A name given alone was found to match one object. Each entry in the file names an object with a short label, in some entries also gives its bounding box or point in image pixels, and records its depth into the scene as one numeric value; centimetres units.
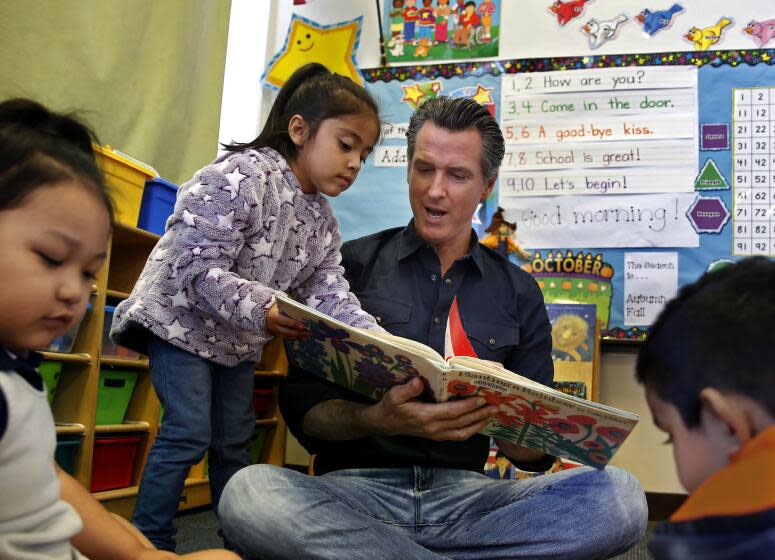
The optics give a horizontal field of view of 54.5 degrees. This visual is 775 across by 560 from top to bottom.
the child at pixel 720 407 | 53
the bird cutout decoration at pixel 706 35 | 266
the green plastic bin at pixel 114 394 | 202
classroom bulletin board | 259
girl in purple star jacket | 130
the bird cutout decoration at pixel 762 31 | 262
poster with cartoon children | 288
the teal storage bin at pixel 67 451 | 182
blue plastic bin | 212
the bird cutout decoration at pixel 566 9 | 279
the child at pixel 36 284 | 61
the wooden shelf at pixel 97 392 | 186
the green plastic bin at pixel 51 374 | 180
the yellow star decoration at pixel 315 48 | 301
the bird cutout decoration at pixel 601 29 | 276
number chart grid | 255
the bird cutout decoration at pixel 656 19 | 271
